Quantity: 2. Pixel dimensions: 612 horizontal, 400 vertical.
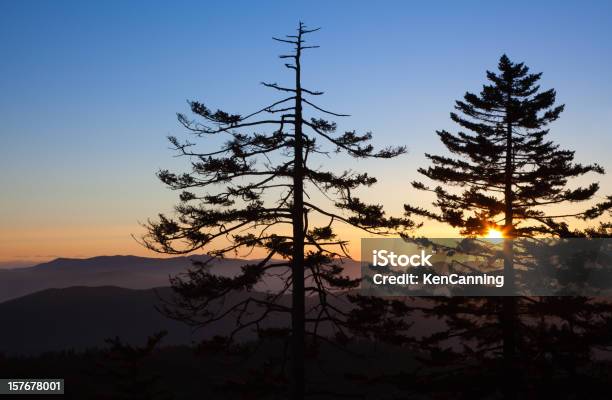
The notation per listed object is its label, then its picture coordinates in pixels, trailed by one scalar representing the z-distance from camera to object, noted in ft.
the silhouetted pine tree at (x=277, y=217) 59.41
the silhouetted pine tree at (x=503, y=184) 77.00
